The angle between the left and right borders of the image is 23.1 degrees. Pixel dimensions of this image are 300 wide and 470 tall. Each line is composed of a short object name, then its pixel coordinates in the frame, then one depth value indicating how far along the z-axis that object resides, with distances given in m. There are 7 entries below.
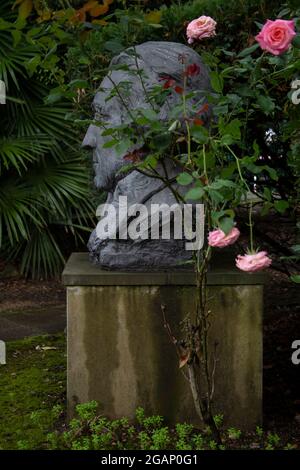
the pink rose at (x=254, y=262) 2.66
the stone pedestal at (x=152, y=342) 3.50
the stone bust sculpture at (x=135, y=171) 3.57
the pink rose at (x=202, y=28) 3.36
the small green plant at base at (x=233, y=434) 3.42
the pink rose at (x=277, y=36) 2.68
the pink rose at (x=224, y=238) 2.71
